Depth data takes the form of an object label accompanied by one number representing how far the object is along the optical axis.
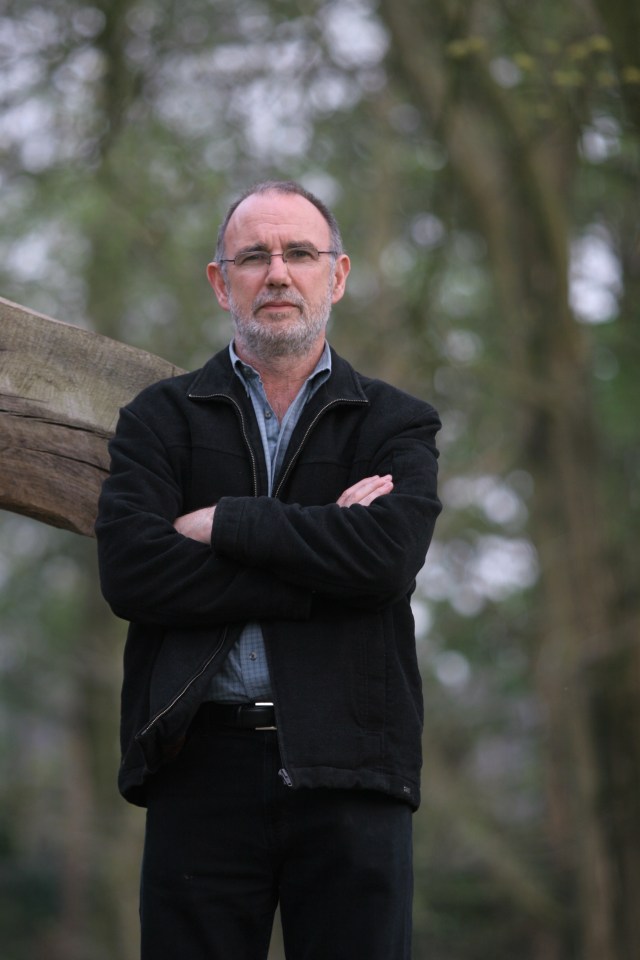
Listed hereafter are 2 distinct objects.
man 5.47
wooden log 6.53
